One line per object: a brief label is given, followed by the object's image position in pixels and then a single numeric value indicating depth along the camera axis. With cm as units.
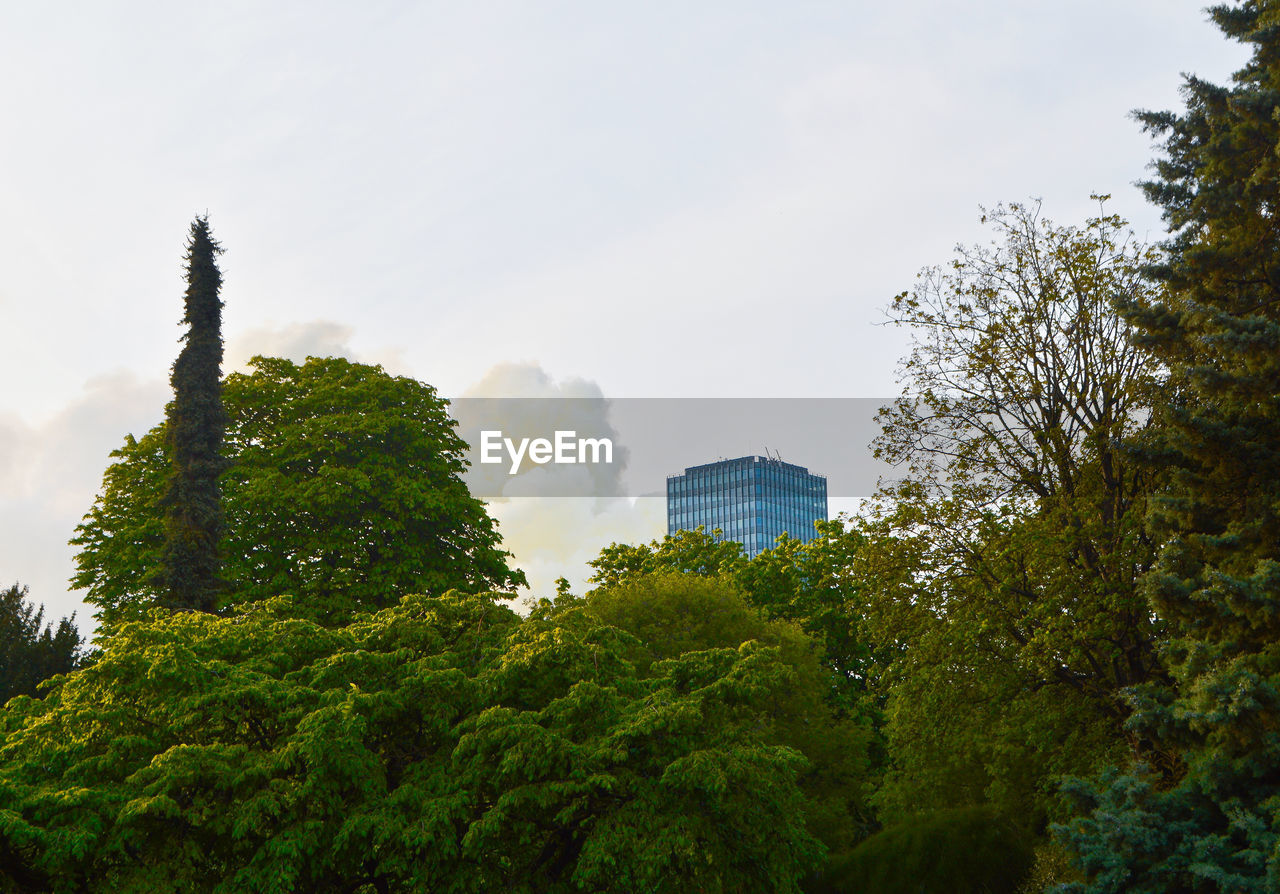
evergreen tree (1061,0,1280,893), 1577
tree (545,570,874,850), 2983
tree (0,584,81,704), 4384
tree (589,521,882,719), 4397
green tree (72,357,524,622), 3278
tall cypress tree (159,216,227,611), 3139
